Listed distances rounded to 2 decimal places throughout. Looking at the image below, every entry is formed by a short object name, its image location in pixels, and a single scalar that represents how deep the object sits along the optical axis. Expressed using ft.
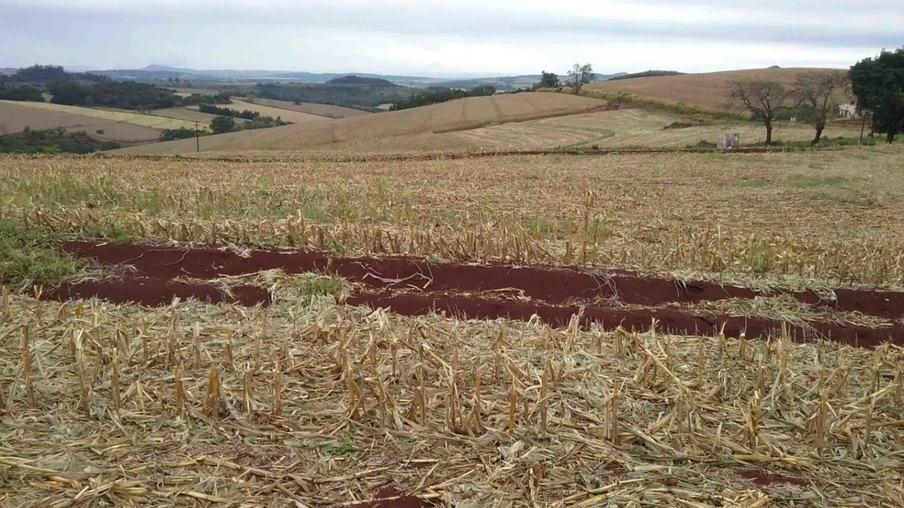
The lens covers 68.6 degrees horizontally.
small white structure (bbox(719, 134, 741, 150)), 124.88
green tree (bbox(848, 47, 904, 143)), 134.51
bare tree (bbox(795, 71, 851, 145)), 132.87
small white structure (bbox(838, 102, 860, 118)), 165.07
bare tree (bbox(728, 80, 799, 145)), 137.59
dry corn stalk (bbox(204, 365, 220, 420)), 16.40
